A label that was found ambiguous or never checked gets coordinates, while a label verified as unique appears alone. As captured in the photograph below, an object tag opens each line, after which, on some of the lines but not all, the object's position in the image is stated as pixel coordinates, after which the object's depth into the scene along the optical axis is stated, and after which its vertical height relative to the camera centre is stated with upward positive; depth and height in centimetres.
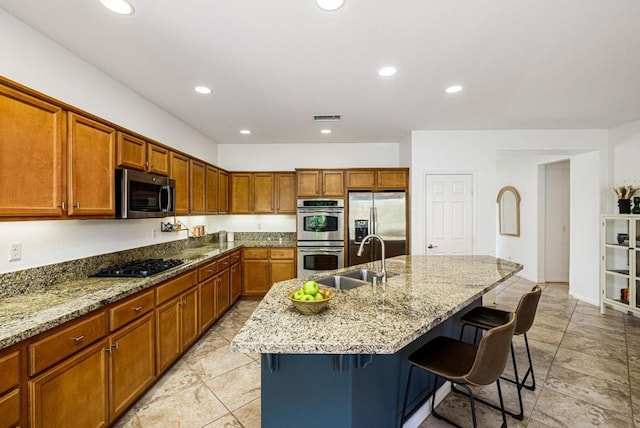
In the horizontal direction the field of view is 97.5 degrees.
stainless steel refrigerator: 445 -14
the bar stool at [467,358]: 140 -85
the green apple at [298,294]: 151 -45
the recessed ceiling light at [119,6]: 168 +127
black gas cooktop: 229 -49
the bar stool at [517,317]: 197 -82
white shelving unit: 373 -70
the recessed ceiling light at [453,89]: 285 +129
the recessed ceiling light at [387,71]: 246 +127
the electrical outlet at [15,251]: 183 -24
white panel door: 438 -1
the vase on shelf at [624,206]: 386 +10
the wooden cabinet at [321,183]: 464 +51
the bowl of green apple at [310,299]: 147 -46
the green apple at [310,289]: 153 -41
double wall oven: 456 -37
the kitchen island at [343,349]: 121 -57
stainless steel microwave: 228 +17
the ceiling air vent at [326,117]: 368 +129
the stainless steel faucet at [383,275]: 217 -49
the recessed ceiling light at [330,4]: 167 +126
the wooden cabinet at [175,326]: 242 -108
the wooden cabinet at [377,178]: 451 +57
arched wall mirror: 613 +7
